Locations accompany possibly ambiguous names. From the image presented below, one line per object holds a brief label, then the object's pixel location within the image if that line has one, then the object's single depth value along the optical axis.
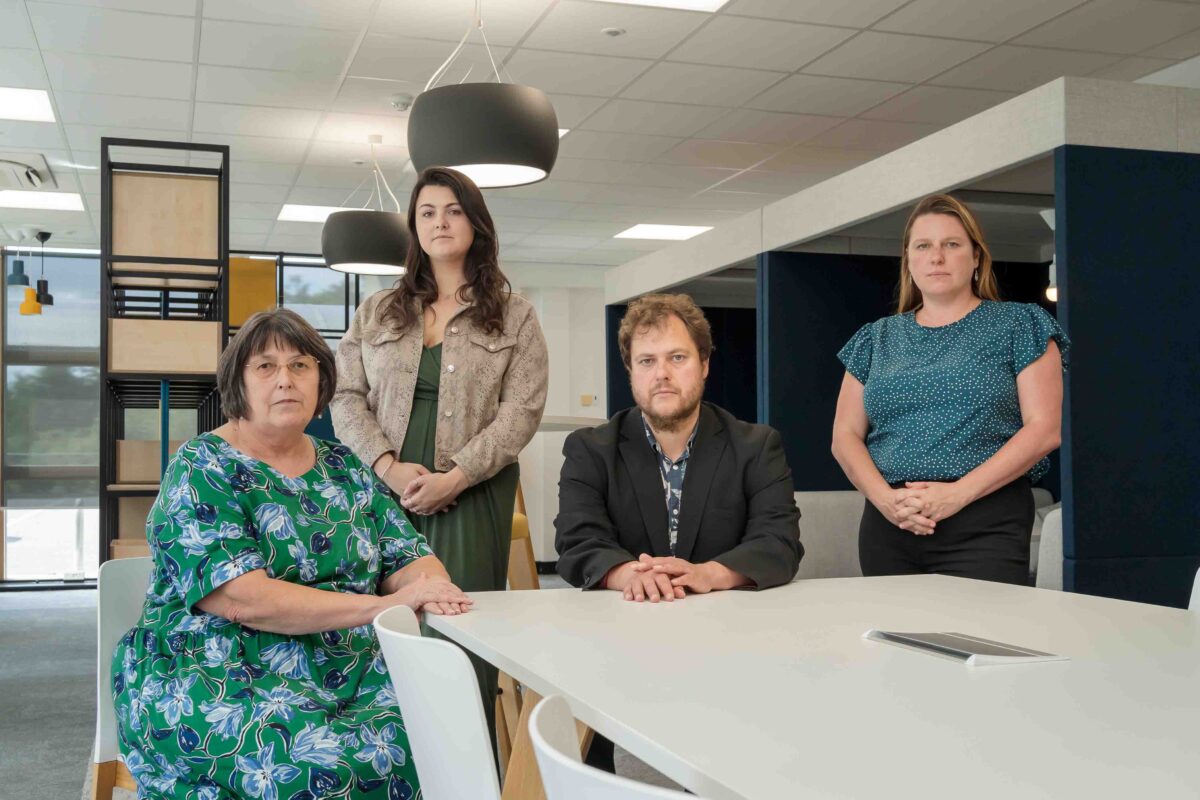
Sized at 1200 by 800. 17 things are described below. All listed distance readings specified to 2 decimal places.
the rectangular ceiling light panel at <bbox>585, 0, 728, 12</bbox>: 5.36
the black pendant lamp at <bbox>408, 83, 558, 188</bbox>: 3.93
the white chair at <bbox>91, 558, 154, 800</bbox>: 2.21
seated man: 2.17
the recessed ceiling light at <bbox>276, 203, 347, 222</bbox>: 10.09
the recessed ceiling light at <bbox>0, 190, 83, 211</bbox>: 9.48
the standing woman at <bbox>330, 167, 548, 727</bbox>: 2.52
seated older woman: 1.81
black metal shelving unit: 4.01
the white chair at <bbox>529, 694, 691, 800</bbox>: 0.70
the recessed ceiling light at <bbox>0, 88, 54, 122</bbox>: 6.82
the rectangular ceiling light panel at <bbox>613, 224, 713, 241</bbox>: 11.05
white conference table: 0.94
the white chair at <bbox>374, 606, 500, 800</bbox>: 1.07
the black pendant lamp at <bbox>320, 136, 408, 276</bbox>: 6.96
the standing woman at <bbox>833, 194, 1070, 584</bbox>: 2.36
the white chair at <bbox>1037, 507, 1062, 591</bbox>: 3.36
